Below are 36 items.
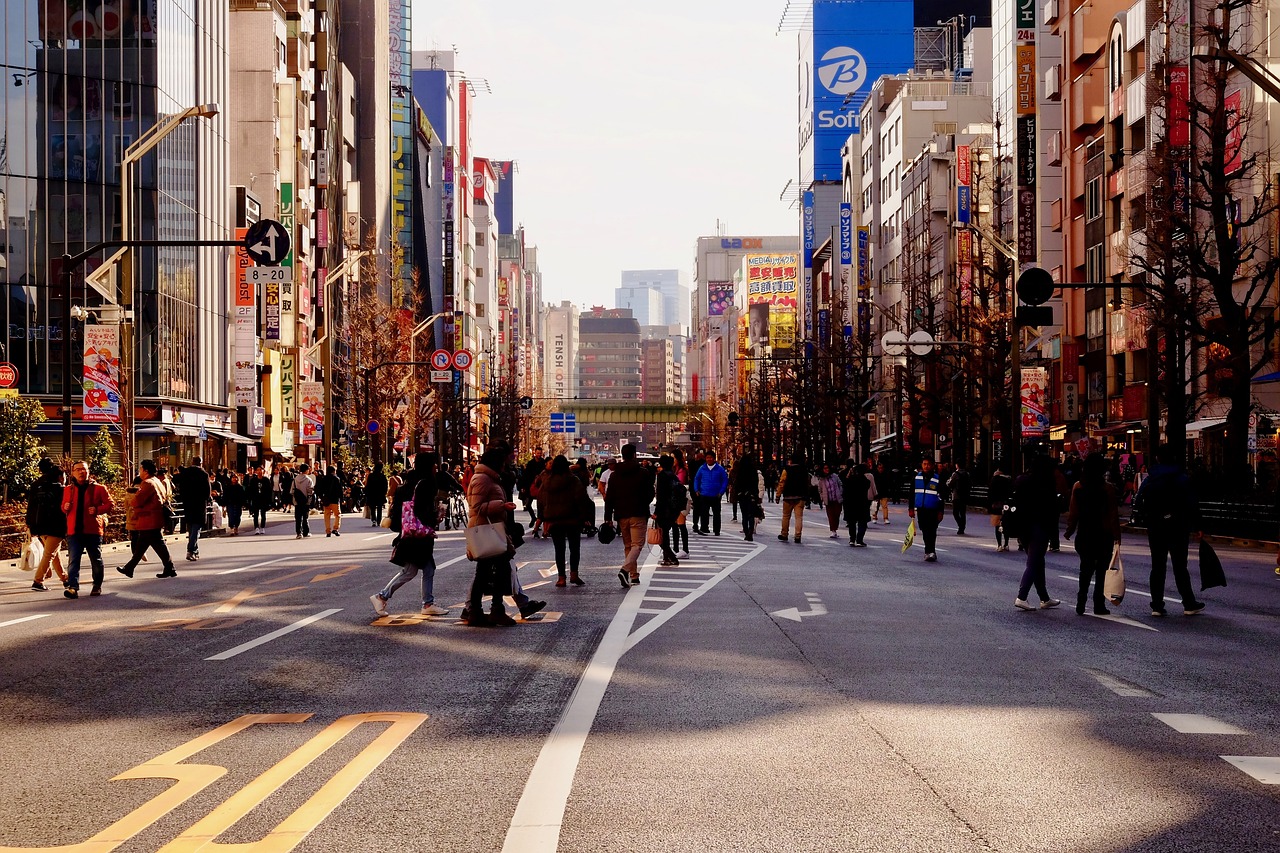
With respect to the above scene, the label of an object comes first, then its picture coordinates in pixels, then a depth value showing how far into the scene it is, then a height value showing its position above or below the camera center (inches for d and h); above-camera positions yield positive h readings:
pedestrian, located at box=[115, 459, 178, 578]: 879.1 -41.4
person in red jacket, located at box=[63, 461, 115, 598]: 770.8 -34.9
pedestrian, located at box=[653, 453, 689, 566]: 970.1 -34.3
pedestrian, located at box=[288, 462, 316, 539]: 1459.2 -51.1
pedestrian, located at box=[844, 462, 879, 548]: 1197.1 -49.5
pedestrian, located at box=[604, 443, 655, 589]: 788.0 -29.7
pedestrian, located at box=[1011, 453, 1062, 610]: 643.5 -31.9
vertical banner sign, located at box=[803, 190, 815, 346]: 5413.4 +686.9
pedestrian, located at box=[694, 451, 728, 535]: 1284.4 -34.3
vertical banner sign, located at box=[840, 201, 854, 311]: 4434.1 +549.3
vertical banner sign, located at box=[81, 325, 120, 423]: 1224.2 +55.5
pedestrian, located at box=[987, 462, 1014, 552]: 994.4 -40.5
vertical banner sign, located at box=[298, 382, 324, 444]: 2321.6 +50.6
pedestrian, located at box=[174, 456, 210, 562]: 1107.3 -37.5
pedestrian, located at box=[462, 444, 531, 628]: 566.9 -28.9
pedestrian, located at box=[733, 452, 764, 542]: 1258.6 -40.4
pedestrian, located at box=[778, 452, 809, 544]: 1217.2 -36.8
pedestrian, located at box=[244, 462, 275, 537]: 1704.0 -56.8
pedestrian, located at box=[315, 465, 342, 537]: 1456.7 -50.7
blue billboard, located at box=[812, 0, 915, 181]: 5152.6 +1264.4
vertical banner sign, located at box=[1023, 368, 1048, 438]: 1897.1 +46.5
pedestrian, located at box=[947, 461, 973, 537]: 1419.8 -49.4
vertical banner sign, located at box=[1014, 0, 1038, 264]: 2677.2 +528.5
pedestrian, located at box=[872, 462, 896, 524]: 1785.2 -52.4
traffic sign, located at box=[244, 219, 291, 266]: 1071.0 +138.8
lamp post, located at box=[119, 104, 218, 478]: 1232.8 +121.8
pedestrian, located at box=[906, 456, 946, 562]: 1004.6 -42.3
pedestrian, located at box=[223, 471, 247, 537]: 1545.3 -56.3
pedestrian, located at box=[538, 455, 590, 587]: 760.3 -29.9
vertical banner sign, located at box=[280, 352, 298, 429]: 2965.1 +113.0
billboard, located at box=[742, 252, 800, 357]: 6505.9 +630.3
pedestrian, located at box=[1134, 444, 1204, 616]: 621.9 -31.0
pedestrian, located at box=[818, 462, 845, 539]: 1334.9 -46.5
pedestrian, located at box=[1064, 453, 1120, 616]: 616.7 -32.4
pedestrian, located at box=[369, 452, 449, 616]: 610.2 -37.0
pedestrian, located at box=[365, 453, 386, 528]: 1625.4 -46.0
